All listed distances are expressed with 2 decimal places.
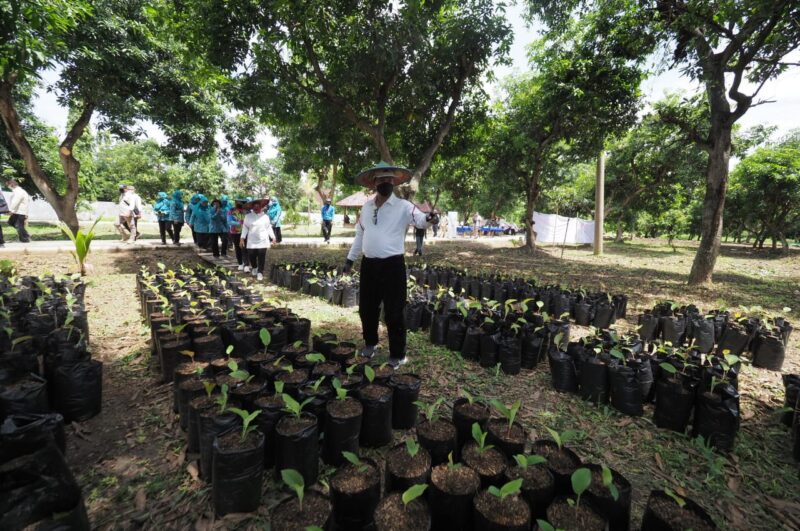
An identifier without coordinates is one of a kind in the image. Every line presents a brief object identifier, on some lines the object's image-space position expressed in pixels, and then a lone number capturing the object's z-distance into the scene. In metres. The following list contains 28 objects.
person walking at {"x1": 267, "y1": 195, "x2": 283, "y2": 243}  10.70
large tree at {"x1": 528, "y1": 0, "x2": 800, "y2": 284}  6.26
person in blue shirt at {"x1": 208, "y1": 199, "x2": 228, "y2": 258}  8.59
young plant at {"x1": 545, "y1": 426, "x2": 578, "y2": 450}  1.82
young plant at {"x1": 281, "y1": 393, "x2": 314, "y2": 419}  1.97
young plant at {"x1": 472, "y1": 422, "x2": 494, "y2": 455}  1.85
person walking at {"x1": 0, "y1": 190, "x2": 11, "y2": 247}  8.25
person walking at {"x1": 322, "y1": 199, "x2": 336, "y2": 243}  13.80
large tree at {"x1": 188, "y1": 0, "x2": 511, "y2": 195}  6.47
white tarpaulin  17.12
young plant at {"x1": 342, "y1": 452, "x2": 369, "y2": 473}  1.67
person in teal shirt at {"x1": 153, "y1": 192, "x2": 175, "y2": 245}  10.29
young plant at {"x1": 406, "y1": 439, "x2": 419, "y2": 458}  1.71
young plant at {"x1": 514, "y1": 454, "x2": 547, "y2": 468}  1.61
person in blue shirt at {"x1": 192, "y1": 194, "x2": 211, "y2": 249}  9.29
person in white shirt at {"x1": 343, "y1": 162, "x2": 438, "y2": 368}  3.25
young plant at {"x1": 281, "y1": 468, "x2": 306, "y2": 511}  1.48
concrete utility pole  12.83
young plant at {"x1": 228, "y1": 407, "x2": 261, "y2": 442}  1.82
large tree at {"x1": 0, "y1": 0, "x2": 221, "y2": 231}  6.25
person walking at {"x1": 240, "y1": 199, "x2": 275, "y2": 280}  6.84
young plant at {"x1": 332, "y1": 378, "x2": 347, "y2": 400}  2.22
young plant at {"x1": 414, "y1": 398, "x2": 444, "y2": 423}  2.09
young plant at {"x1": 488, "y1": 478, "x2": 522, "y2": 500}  1.44
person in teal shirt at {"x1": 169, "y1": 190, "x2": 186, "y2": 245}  9.72
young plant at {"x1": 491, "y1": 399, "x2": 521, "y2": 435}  2.00
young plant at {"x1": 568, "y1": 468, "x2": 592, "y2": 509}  1.47
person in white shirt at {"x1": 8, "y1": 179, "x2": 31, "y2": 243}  8.77
